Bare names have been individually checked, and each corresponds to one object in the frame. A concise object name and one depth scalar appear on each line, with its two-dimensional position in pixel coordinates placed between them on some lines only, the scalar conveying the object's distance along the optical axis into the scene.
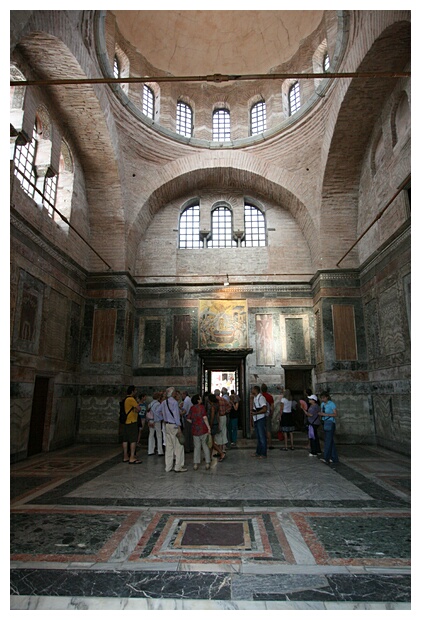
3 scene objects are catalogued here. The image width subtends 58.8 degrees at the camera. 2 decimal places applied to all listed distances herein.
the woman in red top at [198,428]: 7.30
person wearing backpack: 7.92
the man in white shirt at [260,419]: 8.24
